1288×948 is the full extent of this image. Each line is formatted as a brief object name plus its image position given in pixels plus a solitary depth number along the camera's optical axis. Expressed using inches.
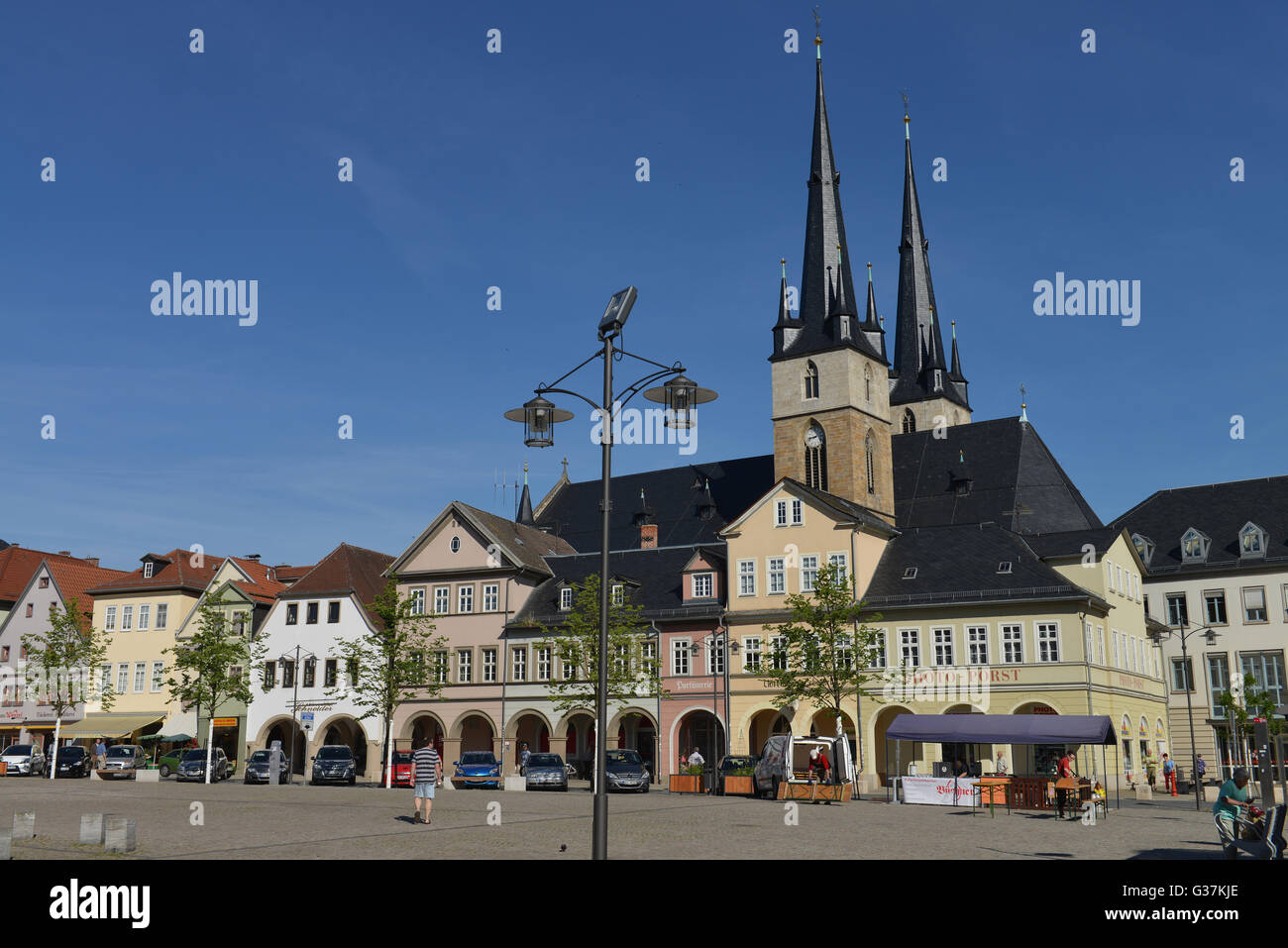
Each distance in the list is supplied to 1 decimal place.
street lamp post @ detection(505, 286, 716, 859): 647.8
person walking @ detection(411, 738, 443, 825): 1082.7
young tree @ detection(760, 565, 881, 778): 1811.0
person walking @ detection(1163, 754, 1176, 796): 1950.1
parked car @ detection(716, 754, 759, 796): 1704.0
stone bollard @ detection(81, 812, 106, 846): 800.3
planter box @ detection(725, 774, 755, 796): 1669.5
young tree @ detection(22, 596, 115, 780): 2608.3
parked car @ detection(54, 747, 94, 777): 2331.4
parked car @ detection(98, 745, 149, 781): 2215.8
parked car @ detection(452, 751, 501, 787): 1846.7
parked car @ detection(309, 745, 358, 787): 2026.3
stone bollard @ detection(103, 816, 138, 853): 765.8
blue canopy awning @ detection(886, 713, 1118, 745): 1413.6
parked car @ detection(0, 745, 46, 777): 2369.6
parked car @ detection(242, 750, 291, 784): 2090.4
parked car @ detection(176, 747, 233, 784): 2086.6
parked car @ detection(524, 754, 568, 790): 1860.2
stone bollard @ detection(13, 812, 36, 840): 828.0
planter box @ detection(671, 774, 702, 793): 1744.6
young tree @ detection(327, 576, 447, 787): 2092.8
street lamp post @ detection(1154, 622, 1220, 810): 1521.2
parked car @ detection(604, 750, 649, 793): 1766.7
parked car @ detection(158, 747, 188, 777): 2319.1
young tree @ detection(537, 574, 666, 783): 2092.8
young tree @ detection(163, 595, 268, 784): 2231.8
